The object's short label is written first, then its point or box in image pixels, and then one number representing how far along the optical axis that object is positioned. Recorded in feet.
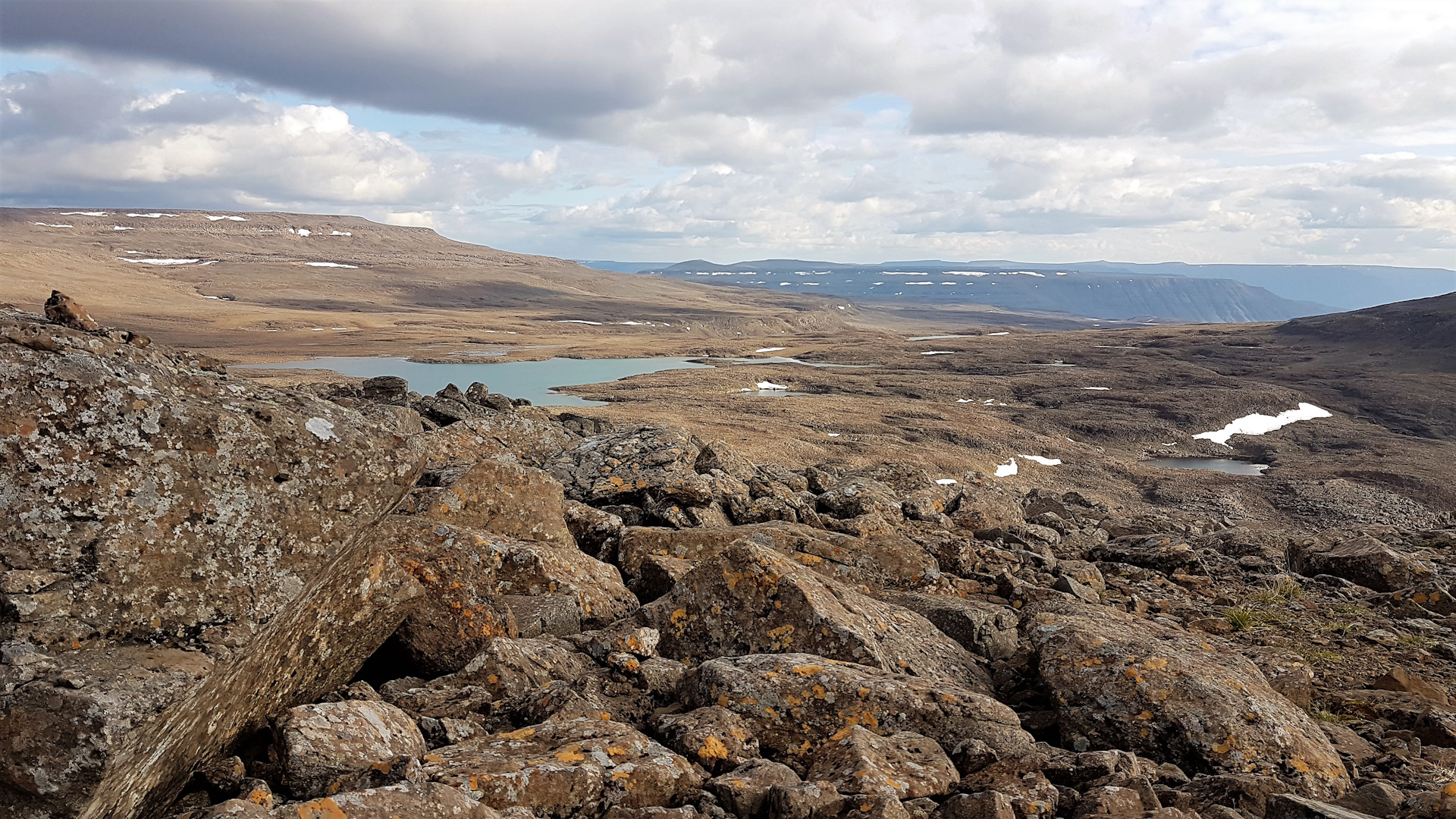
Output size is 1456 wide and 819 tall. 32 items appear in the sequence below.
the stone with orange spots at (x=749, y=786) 15.15
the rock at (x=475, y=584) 20.74
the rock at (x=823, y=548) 30.96
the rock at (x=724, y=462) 46.83
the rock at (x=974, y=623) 27.04
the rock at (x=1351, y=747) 21.01
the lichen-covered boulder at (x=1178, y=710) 19.48
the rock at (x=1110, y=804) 15.56
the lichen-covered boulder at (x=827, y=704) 18.39
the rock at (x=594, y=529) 32.27
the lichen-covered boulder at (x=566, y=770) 14.49
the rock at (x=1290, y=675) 25.39
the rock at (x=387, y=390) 61.16
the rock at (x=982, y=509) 49.70
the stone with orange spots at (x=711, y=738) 16.89
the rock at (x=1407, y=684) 26.18
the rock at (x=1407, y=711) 22.16
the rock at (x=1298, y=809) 16.02
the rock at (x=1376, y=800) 17.10
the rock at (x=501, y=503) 28.45
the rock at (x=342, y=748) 14.05
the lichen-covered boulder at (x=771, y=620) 22.29
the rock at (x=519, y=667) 18.89
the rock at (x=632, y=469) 39.47
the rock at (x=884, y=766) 15.72
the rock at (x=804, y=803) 14.67
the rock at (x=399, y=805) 12.41
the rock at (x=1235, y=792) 16.83
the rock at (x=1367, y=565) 41.70
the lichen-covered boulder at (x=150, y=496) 14.14
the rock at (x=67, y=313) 17.35
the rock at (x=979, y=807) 14.93
